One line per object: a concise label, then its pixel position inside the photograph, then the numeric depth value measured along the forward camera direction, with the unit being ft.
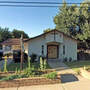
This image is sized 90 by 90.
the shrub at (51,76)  21.40
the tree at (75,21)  76.18
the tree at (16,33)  181.86
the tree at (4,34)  150.53
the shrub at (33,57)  52.51
